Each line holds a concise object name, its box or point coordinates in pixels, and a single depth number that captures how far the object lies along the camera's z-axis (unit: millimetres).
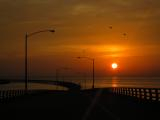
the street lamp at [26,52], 56081
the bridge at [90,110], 21344
